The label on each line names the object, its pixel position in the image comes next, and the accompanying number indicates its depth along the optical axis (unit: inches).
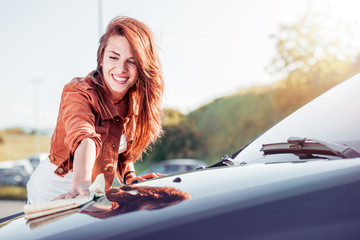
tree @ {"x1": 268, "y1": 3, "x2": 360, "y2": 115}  994.1
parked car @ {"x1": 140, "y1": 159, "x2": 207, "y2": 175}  661.3
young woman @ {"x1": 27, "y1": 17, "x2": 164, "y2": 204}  79.1
